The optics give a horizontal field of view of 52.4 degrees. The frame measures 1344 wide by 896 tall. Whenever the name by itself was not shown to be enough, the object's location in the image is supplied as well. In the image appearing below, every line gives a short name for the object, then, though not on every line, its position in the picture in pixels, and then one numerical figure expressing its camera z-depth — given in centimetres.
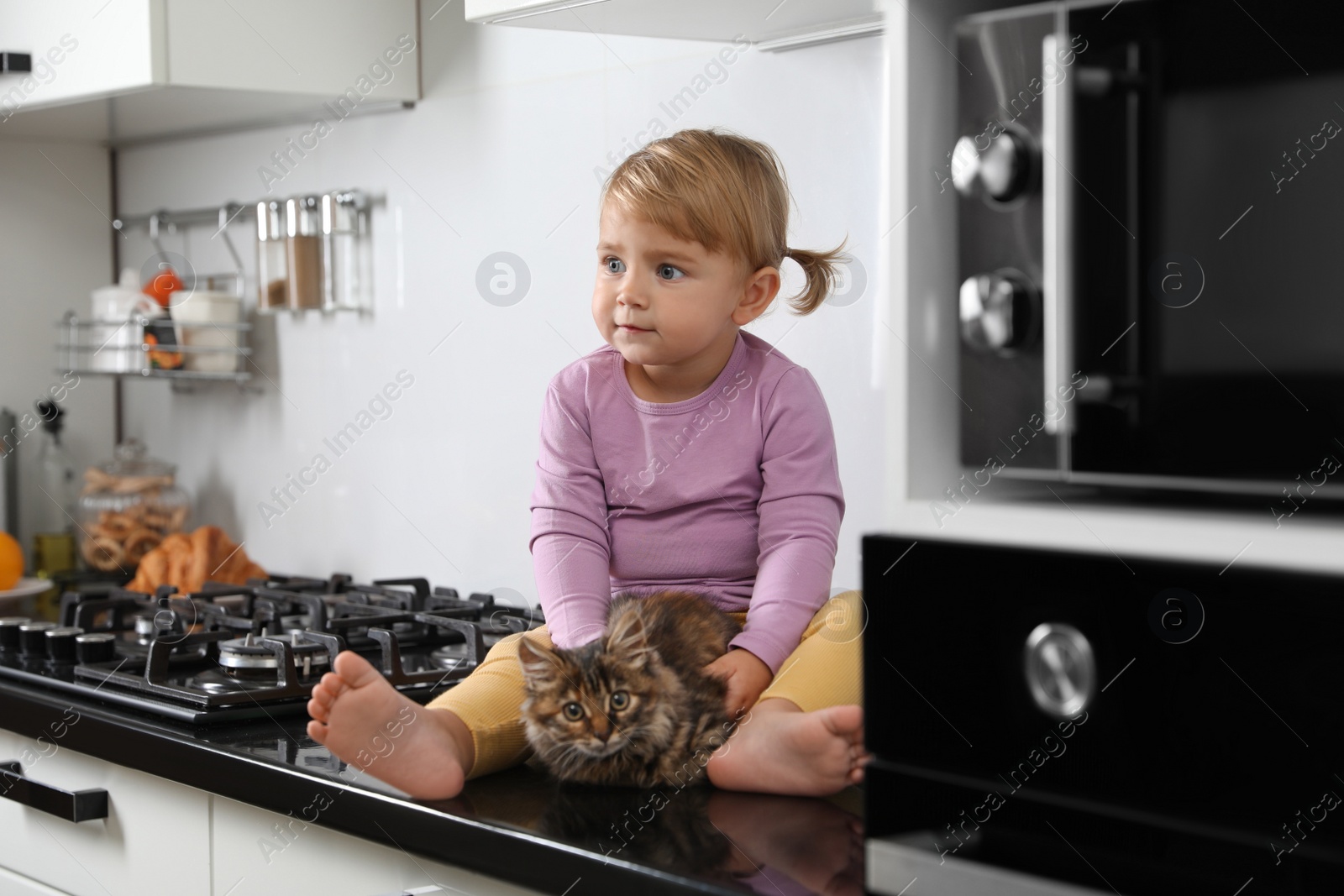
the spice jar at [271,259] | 186
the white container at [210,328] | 195
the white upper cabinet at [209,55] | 154
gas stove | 122
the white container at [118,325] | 201
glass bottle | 214
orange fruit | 188
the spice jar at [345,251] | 182
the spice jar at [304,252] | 185
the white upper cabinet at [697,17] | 118
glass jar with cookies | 202
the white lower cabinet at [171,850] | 99
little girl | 100
